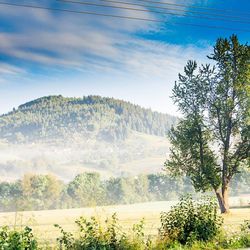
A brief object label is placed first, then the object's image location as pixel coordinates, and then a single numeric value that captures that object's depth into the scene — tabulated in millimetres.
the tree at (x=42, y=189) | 152250
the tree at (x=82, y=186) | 159188
